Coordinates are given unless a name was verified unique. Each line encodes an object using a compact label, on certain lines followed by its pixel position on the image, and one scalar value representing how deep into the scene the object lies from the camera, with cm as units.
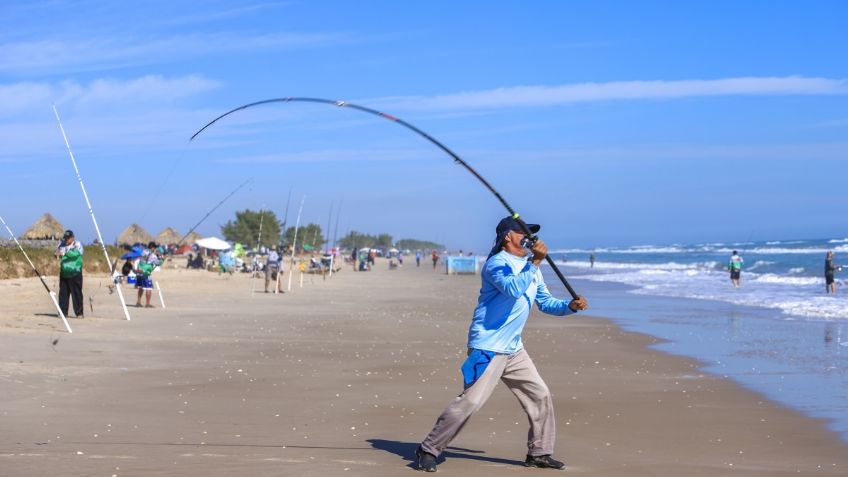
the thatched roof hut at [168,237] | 6106
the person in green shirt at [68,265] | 1584
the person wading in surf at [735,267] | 3419
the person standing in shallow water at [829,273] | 3022
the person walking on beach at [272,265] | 2836
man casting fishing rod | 596
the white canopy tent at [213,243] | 5409
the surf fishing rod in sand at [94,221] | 1509
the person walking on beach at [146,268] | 1928
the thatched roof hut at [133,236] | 5606
